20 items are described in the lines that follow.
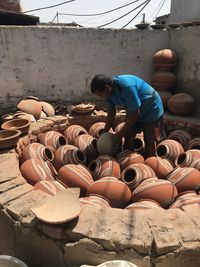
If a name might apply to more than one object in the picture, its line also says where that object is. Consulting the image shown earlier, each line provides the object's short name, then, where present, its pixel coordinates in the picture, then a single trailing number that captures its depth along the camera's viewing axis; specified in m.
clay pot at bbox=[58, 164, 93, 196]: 3.75
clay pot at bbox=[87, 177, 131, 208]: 3.40
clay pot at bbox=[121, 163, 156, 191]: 3.82
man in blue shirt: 3.94
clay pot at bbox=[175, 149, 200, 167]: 4.28
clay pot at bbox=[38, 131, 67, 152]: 5.06
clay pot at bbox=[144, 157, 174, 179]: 4.23
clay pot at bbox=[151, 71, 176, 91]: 6.70
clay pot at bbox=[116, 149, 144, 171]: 4.39
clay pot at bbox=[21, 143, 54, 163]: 4.39
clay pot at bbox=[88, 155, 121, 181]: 4.04
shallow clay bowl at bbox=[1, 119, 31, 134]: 4.92
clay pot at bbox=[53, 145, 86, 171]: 4.50
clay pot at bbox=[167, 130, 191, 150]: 5.28
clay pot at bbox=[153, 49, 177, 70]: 6.70
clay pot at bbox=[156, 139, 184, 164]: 4.65
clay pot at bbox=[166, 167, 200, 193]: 3.77
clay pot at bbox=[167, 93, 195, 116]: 6.06
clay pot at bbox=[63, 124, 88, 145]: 5.41
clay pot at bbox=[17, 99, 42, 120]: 6.09
